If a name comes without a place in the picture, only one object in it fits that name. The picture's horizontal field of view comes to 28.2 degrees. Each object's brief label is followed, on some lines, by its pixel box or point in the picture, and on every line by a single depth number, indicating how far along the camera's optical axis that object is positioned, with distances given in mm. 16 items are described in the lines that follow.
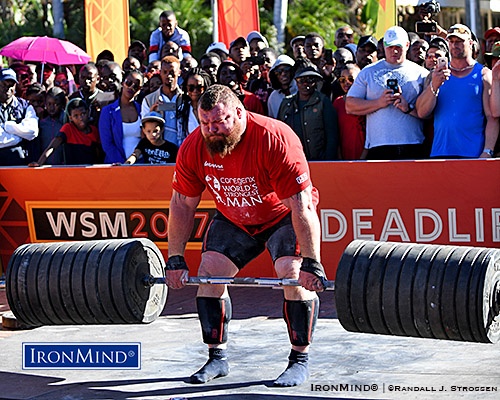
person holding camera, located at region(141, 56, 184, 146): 9977
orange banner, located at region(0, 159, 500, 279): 8719
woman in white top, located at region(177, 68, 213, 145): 9648
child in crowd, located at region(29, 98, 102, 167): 10508
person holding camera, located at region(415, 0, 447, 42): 10656
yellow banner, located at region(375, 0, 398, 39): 12461
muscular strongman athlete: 6098
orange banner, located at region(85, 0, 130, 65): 15195
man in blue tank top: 8688
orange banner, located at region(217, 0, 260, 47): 13812
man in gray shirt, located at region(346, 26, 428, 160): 8922
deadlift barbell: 5621
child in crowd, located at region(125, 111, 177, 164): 9805
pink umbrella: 15031
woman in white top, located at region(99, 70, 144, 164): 10289
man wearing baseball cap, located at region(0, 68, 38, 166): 10625
